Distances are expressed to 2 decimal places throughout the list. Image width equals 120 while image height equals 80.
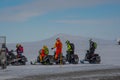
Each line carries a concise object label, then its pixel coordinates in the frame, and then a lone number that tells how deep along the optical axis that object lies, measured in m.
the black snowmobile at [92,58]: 33.35
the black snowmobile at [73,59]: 32.72
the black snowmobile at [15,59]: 30.78
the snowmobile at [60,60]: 31.41
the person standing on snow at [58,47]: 31.17
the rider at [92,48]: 34.31
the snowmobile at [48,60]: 31.41
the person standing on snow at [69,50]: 33.31
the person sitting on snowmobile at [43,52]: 31.80
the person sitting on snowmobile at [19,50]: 32.21
